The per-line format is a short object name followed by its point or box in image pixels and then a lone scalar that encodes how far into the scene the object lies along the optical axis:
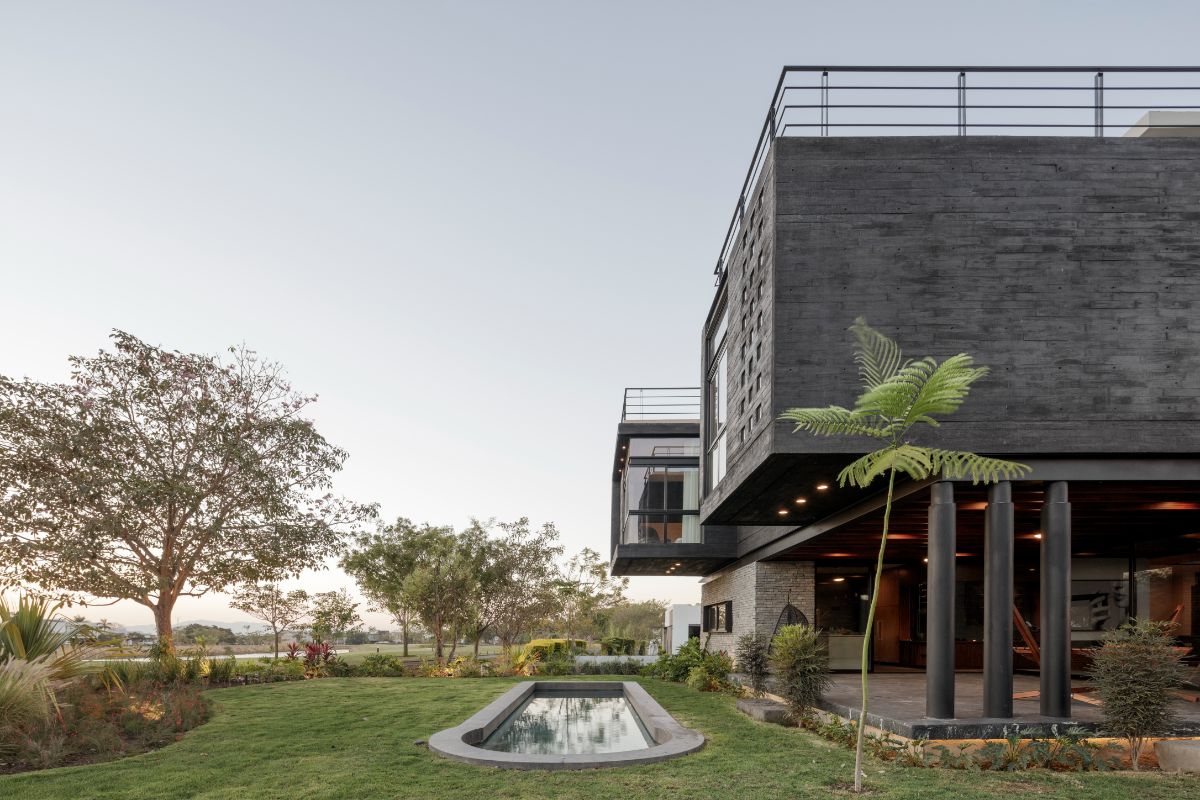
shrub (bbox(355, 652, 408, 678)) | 23.25
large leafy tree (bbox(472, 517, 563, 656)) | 30.78
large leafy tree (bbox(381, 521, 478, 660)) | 28.33
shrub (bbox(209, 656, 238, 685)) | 20.06
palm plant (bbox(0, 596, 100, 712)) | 8.88
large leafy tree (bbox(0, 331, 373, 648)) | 17.86
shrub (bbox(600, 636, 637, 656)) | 39.59
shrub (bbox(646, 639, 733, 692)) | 19.89
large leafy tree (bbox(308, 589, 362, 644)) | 29.05
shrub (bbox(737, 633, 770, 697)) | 16.33
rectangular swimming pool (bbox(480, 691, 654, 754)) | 11.59
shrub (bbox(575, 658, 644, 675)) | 26.03
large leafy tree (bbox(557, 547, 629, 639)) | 40.41
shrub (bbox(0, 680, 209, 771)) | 8.83
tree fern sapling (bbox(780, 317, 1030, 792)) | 7.47
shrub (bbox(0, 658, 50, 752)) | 8.76
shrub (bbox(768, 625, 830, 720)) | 12.97
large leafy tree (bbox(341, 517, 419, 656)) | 34.38
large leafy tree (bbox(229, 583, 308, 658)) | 35.91
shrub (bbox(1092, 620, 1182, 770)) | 9.12
